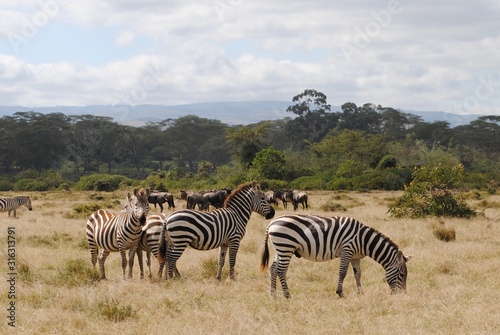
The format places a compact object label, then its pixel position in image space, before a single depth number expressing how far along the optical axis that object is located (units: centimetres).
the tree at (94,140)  8981
